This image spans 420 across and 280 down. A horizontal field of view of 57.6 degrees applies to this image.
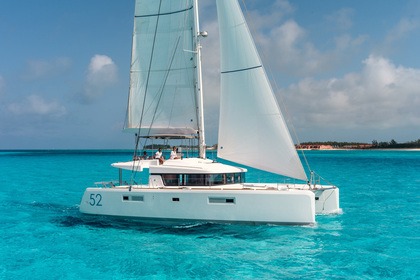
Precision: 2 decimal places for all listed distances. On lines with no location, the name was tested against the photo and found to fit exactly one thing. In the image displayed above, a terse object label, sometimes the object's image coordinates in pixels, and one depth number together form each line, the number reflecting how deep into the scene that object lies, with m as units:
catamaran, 14.11
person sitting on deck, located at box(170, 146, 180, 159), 17.11
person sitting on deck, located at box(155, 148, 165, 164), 16.69
